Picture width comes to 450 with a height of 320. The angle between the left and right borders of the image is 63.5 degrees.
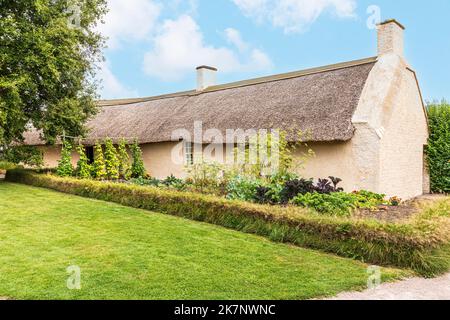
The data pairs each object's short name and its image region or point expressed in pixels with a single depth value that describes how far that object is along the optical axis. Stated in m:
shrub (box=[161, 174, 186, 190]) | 11.16
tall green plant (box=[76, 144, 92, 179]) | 14.89
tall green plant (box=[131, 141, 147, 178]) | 15.94
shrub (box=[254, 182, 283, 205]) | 8.74
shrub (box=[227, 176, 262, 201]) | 9.28
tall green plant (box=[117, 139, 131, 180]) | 15.71
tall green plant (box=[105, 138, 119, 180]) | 15.36
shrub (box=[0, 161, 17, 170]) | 22.20
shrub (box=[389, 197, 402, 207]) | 9.97
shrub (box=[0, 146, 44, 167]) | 15.69
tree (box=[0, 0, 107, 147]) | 13.39
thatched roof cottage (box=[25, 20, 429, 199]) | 11.17
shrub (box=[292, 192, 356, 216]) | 7.76
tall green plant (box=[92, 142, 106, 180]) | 15.14
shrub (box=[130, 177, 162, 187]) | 12.81
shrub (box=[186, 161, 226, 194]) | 10.60
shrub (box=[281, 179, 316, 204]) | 8.79
